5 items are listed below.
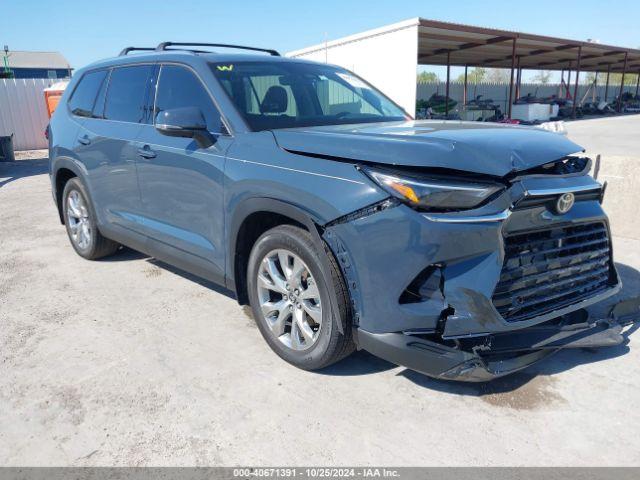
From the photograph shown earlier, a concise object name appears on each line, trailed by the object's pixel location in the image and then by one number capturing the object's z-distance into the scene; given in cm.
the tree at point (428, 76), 7669
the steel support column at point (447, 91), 2853
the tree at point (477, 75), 8086
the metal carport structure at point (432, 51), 1788
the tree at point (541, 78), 7569
